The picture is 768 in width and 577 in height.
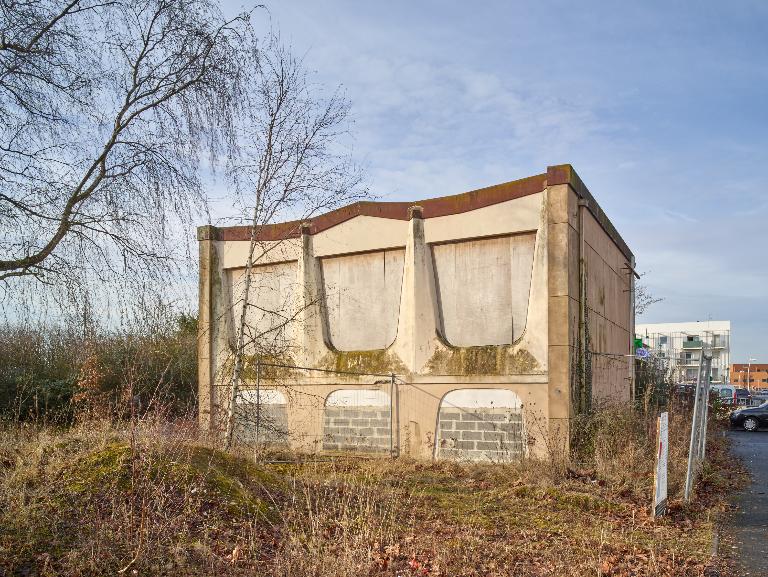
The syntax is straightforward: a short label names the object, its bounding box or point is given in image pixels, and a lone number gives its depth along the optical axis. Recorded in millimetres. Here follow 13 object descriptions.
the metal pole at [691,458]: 9922
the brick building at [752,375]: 112062
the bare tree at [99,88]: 7168
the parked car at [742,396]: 45656
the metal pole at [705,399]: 10945
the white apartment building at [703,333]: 85100
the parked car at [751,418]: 30109
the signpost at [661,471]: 9016
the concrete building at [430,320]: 13984
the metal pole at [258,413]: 13867
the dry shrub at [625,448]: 11070
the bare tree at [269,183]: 14125
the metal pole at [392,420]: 15391
